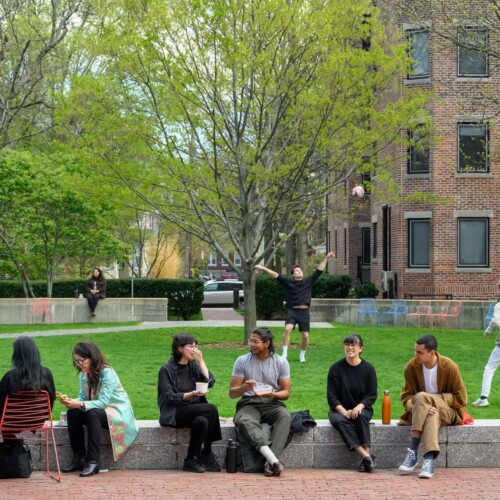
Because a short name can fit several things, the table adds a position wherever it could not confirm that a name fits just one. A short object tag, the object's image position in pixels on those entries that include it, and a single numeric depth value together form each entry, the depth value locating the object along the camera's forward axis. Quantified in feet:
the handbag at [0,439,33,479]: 33.81
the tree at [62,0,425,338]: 71.00
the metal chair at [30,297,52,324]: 103.60
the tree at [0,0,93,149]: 80.12
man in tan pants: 34.88
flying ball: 91.05
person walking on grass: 45.09
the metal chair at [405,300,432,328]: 97.96
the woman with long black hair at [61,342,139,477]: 34.71
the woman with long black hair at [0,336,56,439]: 34.01
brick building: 111.75
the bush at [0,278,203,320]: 115.85
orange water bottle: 36.13
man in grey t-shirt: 35.01
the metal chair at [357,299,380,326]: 99.71
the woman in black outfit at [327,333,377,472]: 35.55
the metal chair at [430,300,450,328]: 97.45
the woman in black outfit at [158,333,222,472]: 35.19
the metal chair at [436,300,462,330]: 97.35
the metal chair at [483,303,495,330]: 91.97
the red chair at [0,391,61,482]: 33.94
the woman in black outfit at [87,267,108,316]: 103.35
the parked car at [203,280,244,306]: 170.62
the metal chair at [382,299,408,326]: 98.73
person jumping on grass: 64.85
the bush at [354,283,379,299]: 118.21
